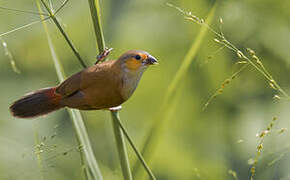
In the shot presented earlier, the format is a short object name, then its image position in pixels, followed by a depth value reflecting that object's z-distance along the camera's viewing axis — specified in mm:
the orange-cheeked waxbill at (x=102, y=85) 2928
